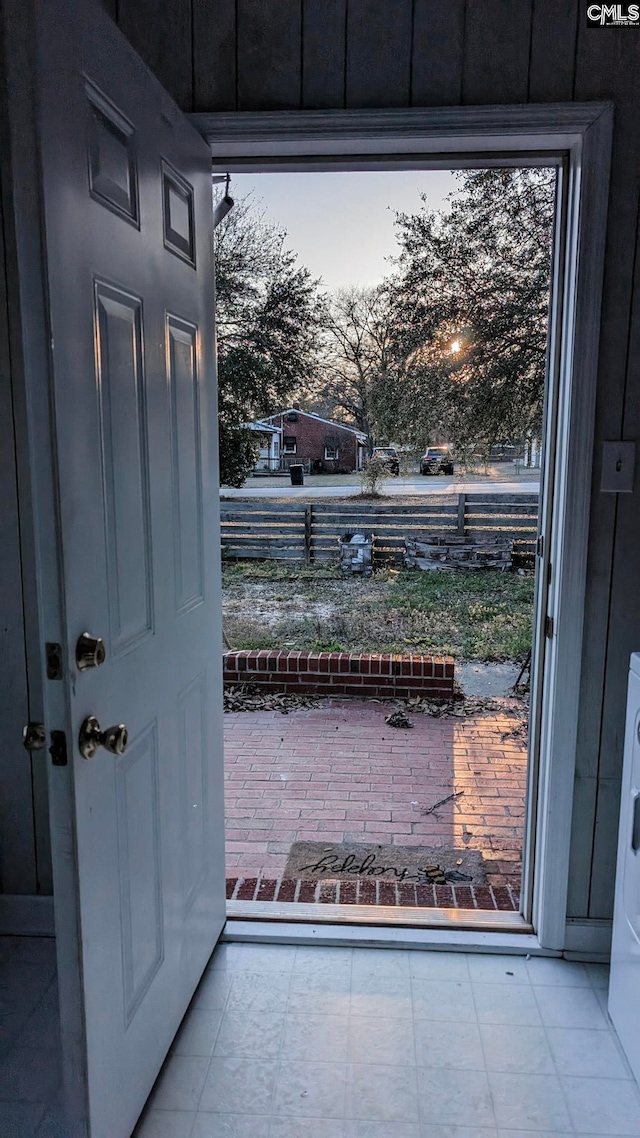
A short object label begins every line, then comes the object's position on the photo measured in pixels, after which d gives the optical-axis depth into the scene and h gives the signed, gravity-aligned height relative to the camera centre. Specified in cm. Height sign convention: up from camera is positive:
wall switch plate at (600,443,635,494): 171 +0
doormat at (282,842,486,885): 246 -144
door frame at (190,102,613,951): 162 +48
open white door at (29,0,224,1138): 102 -8
